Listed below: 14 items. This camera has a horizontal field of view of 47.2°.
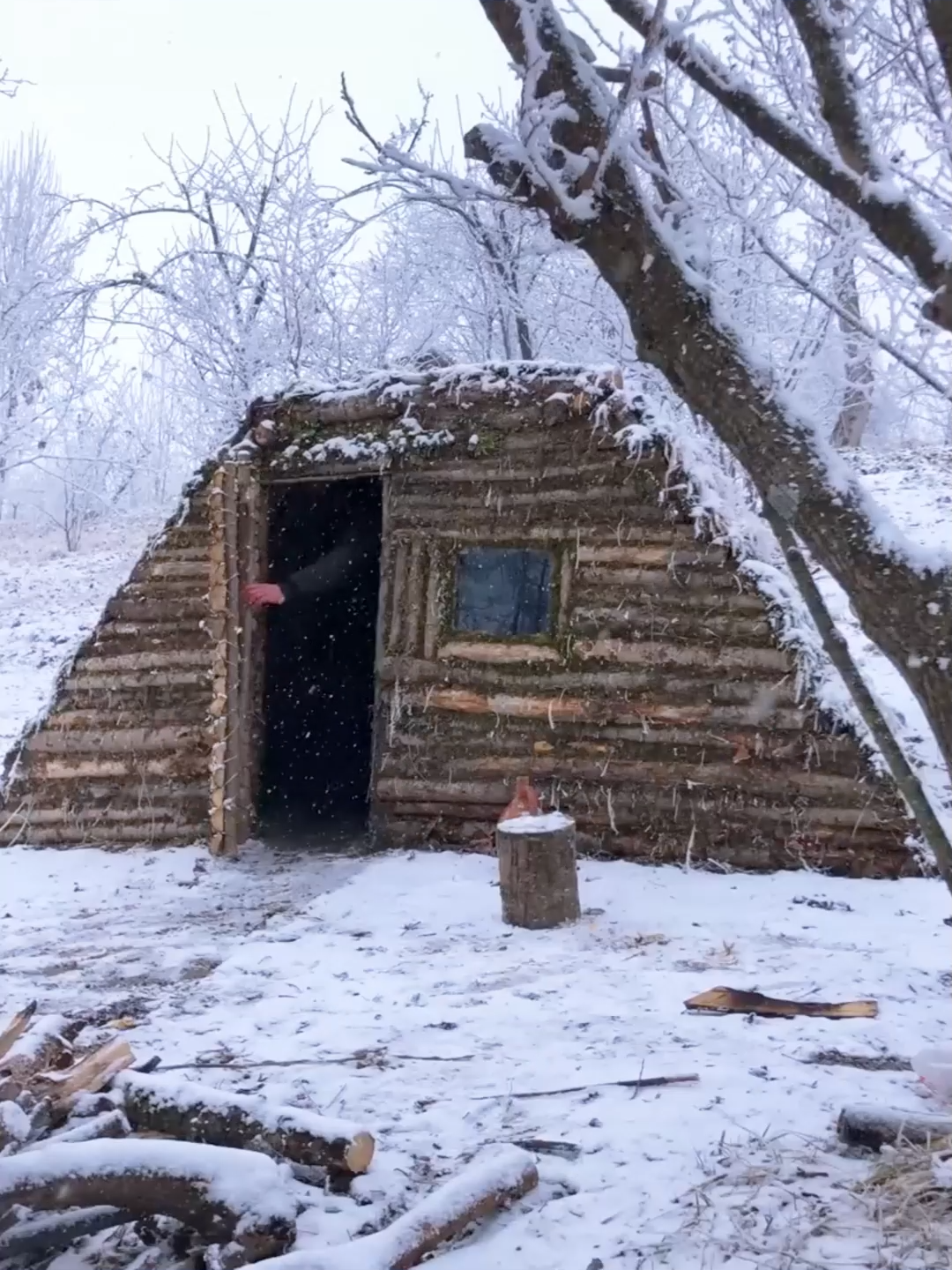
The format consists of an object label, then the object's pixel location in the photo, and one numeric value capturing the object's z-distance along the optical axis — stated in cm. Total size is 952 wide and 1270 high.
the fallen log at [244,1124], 301
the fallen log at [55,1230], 260
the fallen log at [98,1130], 296
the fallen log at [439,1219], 241
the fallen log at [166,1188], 258
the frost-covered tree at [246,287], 1712
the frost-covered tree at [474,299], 1636
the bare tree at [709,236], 247
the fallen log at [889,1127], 310
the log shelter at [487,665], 708
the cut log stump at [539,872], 579
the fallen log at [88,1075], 333
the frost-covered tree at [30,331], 2042
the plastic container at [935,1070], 339
